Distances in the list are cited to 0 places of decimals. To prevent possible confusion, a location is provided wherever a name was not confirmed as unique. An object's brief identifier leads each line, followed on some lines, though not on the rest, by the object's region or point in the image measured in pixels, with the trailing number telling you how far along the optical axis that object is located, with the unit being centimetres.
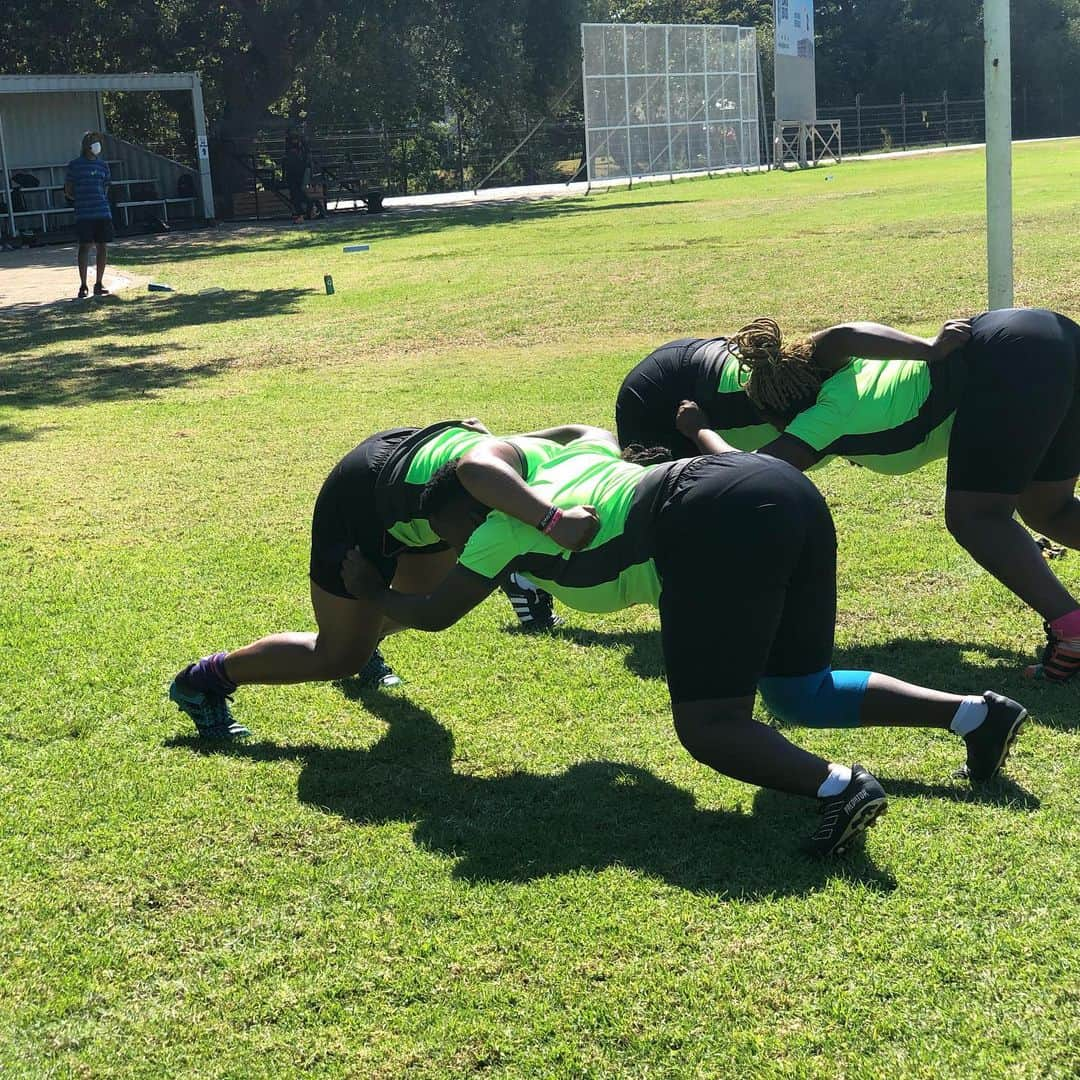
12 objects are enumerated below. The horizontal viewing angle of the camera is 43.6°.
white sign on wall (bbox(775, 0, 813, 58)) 4738
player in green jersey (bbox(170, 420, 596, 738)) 436
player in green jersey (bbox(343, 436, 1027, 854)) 375
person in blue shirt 1817
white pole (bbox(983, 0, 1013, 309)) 688
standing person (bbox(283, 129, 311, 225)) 3275
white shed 2812
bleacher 2877
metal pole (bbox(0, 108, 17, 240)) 2611
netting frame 3841
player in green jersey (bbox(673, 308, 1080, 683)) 511
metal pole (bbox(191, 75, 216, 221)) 2967
